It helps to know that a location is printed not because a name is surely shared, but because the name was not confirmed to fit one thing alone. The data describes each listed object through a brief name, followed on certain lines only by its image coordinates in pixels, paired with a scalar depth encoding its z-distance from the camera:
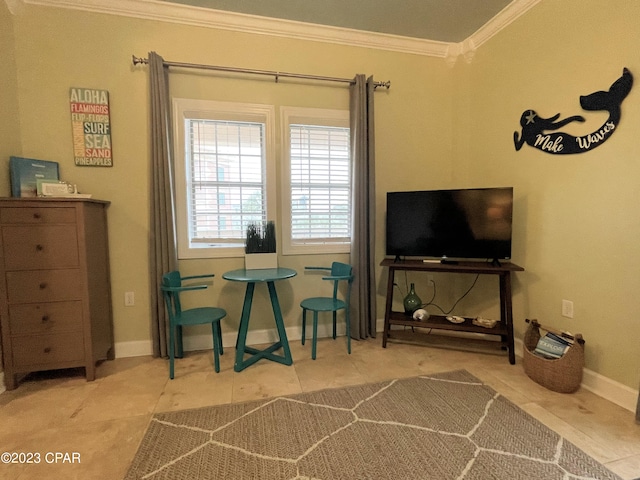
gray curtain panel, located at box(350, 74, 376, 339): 2.79
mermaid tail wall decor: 1.84
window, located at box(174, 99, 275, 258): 2.62
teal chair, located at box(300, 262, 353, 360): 2.49
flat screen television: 2.43
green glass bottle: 2.82
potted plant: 2.57
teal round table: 2.28
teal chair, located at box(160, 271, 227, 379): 2.21
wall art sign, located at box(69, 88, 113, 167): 2.38
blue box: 2.16
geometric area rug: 1.39
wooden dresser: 2.00
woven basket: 1.95
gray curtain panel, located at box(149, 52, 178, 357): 2.41
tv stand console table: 2.38
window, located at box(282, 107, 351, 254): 2.83
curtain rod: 2.43
